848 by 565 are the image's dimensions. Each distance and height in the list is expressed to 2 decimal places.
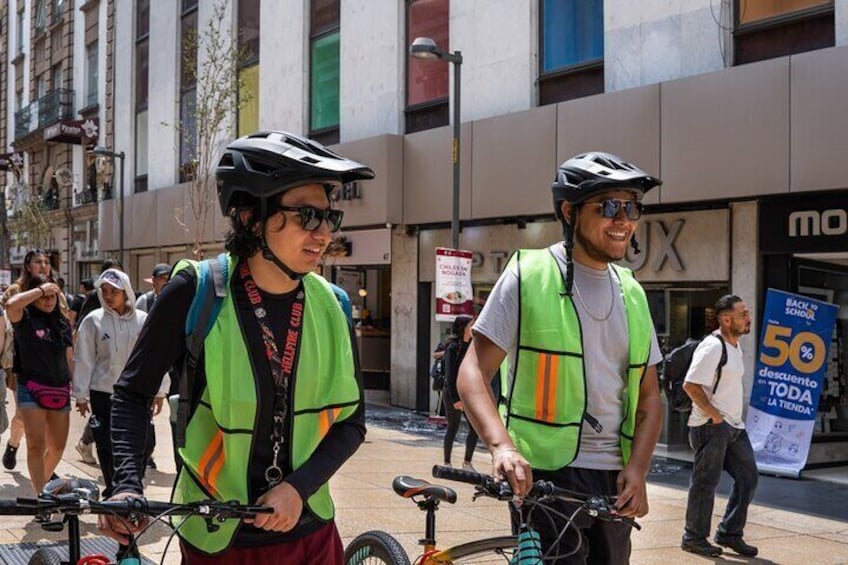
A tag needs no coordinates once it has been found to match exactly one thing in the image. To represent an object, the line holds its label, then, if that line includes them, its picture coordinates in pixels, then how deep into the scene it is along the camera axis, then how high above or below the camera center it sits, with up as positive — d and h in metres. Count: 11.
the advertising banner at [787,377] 10.46 -0.93
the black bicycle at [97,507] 2.31 -0.53
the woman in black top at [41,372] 7.30 -0.68
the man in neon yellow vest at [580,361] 3.24 -0.25
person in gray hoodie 7.21 -0.46
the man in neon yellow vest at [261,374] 2.56 -0.24
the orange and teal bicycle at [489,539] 2.90 -0.77
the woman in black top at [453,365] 10.74 -0.86
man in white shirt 7.18 -1.09
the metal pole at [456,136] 13.71 +2.08
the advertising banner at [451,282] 13.12 +0.04
